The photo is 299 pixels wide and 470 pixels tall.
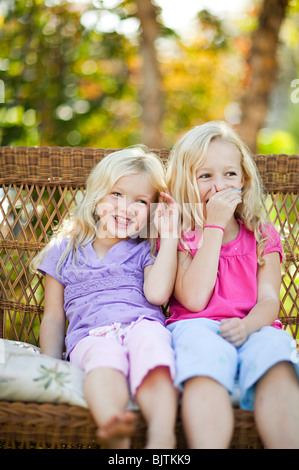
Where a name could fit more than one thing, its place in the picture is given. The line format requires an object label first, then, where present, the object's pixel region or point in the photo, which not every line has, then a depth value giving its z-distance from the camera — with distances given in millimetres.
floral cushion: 2108
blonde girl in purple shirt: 2131
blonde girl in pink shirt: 2050
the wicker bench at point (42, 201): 2610
